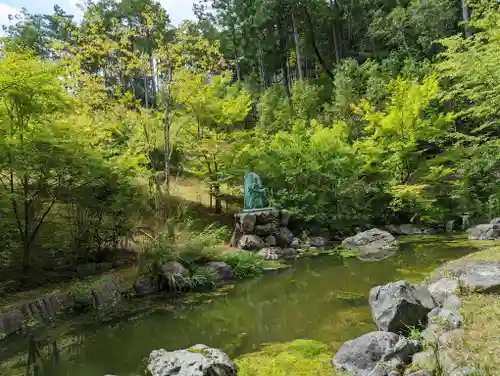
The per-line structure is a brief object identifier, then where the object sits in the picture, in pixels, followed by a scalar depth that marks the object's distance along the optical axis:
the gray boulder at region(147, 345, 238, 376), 3.82
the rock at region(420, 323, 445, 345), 3.79
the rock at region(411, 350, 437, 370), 3.36
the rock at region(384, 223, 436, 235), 14.86
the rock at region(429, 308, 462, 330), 3.95
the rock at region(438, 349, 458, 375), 3.12
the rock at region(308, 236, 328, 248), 13.85
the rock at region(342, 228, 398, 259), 11.23
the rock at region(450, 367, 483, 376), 2.84
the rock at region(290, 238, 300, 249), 13.23
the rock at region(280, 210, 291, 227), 13.73
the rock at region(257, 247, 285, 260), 11.72
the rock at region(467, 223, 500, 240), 10.80
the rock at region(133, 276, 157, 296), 8.35
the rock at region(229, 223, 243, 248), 13.16
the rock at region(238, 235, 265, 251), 12.33
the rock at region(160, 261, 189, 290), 8.45
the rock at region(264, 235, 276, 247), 12.79
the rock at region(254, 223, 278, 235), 12.92
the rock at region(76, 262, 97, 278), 9.38
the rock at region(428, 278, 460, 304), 5.03
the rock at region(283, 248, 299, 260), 12.06
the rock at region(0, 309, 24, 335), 6.35
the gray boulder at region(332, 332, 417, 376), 3.66
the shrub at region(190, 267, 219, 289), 8.66
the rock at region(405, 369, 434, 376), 3.23
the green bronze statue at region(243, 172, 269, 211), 13.73
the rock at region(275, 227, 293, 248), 13.10
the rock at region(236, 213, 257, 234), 12.85
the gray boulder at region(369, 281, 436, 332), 4.53
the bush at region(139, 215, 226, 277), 8.49
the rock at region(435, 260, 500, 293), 4.74
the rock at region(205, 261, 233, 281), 9.43
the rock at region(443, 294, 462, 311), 4.44
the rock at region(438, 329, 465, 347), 3.52
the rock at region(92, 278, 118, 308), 7.78
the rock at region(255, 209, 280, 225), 13.07
